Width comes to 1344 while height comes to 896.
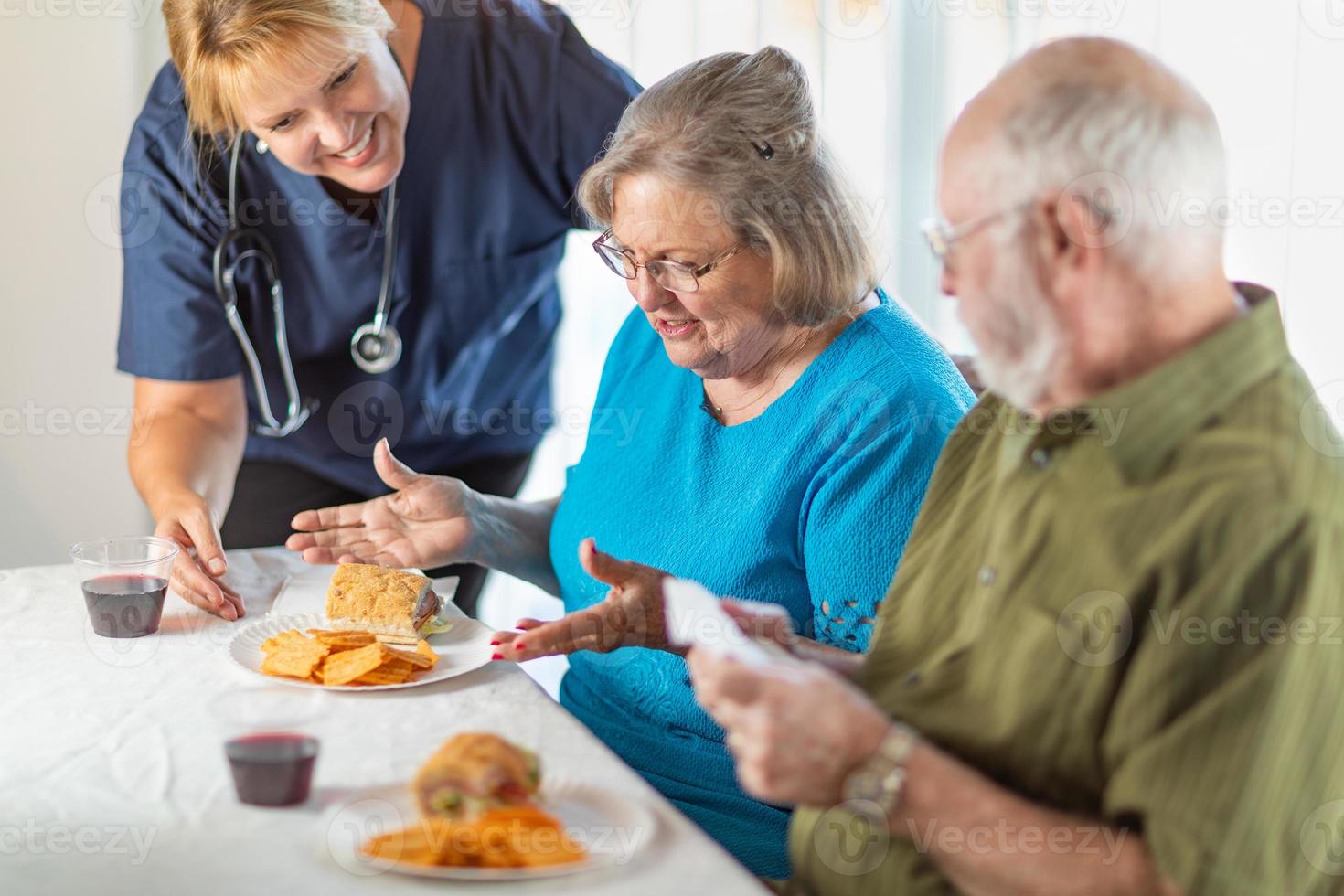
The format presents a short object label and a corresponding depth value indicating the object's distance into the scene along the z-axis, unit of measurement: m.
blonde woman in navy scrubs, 1.94
